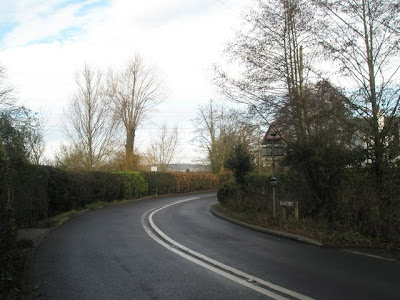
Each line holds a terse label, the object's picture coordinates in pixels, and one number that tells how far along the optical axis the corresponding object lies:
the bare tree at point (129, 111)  37.62
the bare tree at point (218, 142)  46.72
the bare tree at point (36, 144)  17.42
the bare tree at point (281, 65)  12.05
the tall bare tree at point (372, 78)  10.03
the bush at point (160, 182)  32.26
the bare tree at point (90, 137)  33.50
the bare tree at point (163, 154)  53.32
